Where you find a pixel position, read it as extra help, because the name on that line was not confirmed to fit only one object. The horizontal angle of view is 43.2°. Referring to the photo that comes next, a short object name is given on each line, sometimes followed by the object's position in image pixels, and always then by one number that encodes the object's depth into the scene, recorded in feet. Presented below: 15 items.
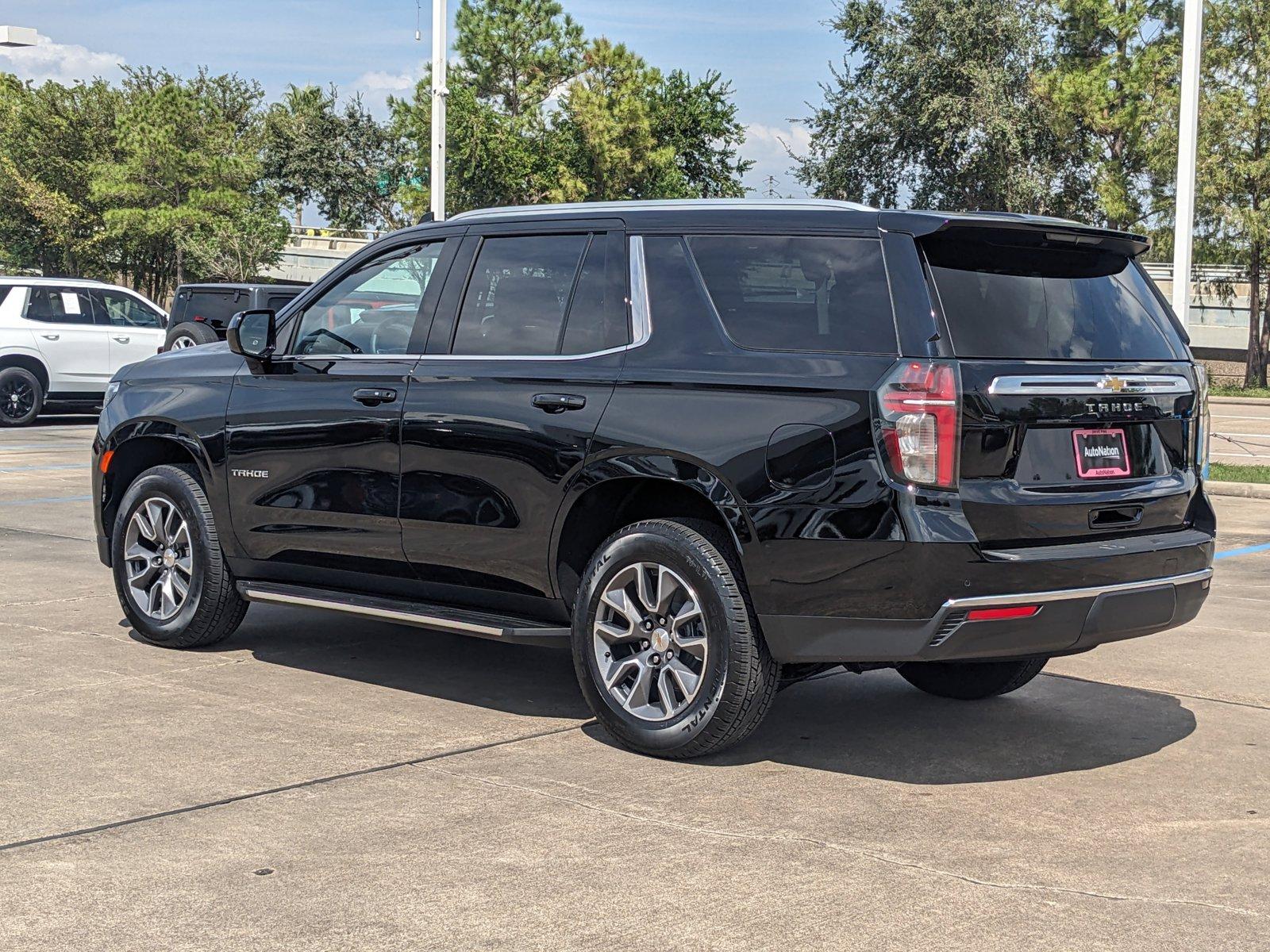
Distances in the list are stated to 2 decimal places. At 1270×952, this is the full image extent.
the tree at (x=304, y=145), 252.01
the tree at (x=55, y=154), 186.29
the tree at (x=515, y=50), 228.02
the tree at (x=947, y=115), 164.35
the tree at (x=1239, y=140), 137.90
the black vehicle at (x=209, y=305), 78.79
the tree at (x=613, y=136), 197.26
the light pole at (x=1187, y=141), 61.21
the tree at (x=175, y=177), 179.63
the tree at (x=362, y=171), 255.09
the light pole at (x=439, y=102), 81.82
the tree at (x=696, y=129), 207.10
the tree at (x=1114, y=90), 157.38
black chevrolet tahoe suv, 16.89
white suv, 71.10
